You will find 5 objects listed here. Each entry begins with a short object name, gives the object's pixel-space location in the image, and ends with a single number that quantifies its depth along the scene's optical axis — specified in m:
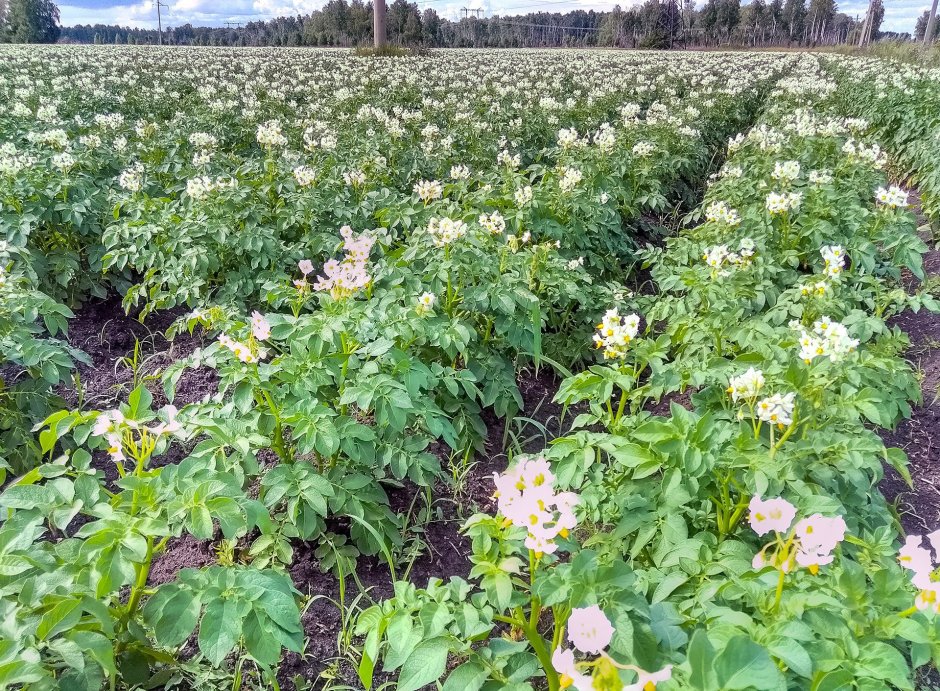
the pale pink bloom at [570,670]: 1.02
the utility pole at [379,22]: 21.86
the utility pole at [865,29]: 40.17
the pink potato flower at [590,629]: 1.10
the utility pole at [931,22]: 30.28
